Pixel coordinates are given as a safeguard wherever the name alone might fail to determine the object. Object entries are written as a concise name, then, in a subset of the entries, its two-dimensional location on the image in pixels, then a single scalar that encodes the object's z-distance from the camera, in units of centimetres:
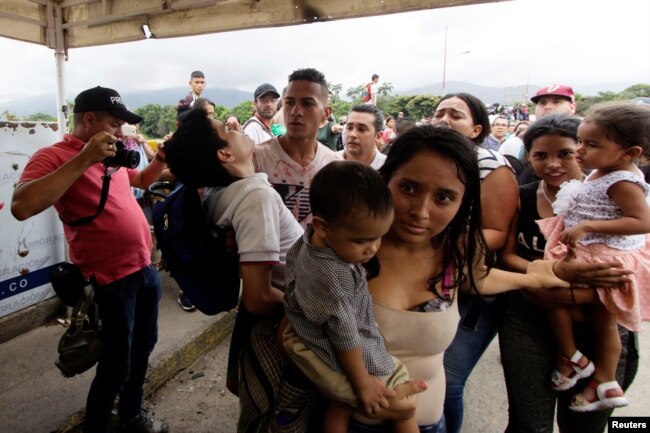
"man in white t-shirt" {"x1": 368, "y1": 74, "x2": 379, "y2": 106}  1360
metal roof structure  296
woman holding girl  166
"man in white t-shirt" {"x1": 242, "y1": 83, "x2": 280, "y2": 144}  487
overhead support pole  370
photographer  190
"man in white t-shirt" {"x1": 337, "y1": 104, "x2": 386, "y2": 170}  330
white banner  295
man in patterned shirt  221
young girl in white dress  149
